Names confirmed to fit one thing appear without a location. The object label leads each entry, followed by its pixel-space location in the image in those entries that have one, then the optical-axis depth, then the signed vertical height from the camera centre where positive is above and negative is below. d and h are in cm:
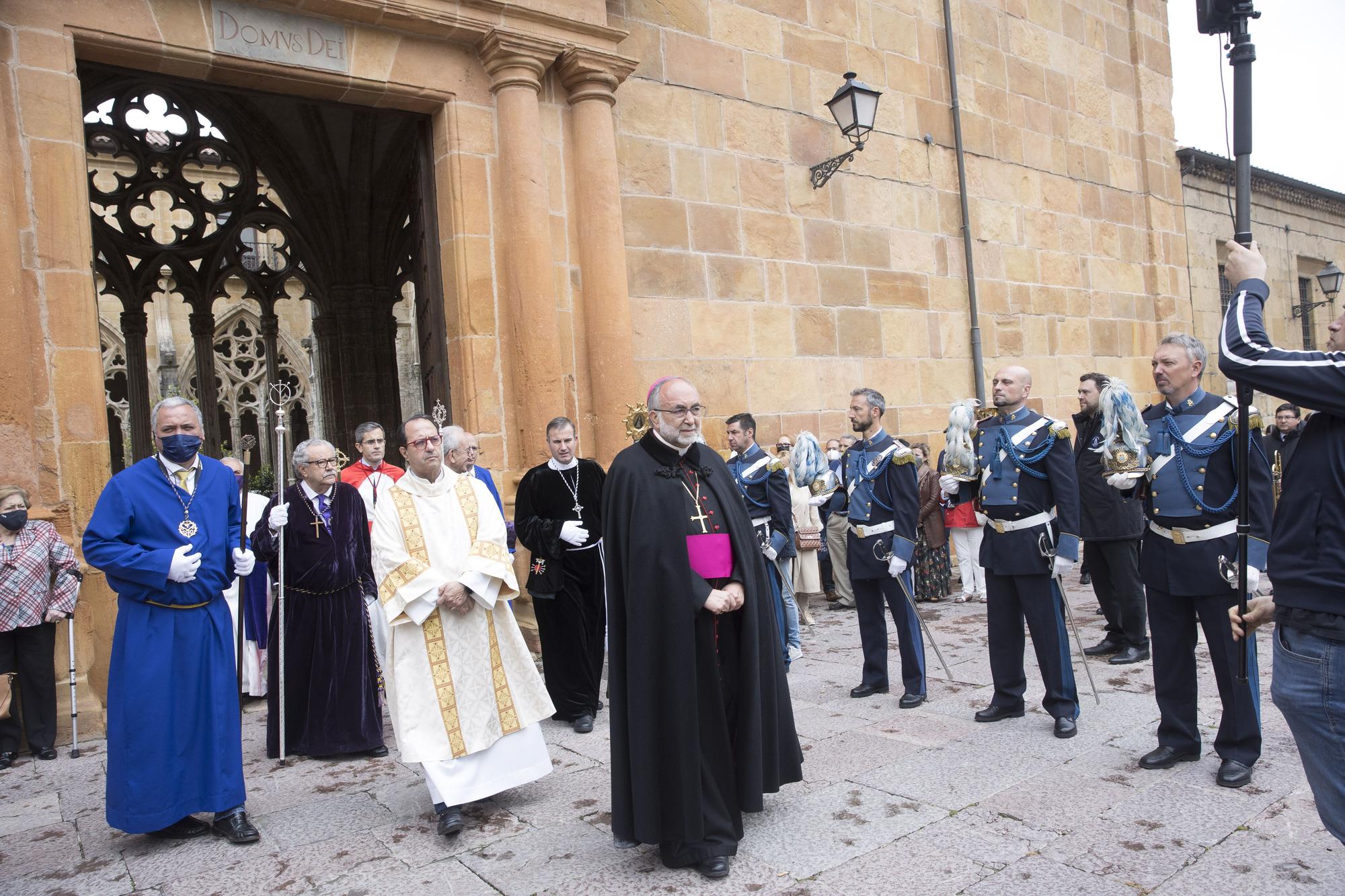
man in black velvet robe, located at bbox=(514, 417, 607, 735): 582 -76
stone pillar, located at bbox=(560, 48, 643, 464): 782 +154
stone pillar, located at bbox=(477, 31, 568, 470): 738 +147
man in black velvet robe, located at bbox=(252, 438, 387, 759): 550 -85
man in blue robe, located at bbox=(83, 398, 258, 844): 401 -74
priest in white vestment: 419 -85
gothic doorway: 1184 +319
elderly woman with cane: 545 -72
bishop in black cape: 355 -93
